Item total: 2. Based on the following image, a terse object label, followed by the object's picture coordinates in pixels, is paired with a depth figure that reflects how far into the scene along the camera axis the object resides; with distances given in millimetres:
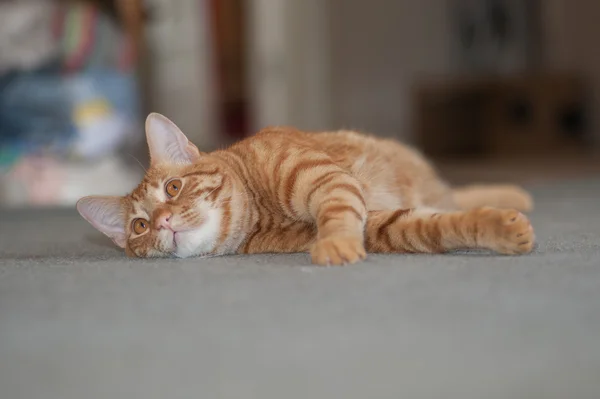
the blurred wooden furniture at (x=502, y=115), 6773
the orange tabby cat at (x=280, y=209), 1403
